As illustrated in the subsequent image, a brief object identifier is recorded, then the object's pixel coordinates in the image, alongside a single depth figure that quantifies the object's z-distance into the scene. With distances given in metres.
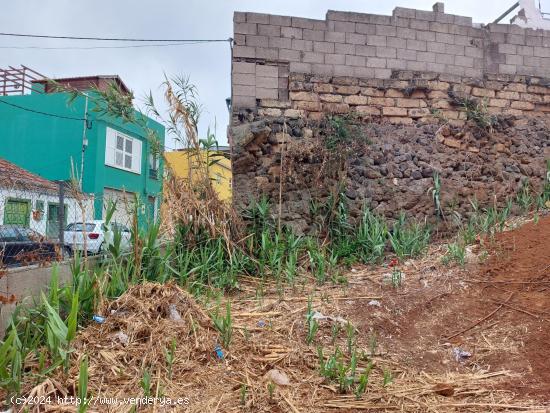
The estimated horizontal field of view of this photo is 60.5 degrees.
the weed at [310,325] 3.44
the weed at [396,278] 4.43
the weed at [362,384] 2.76
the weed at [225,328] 3.30
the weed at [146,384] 2.68
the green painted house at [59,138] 15.27
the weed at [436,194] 5.99
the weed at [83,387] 2.45
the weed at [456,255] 4.70
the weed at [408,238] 5.36
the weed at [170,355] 2.95
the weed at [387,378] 2.85
